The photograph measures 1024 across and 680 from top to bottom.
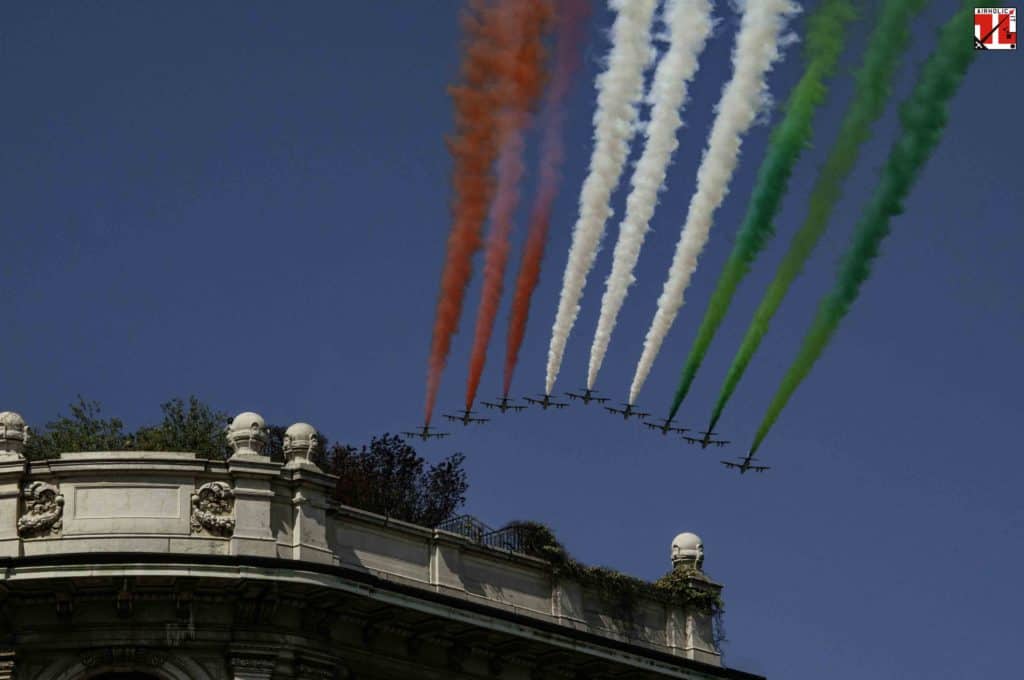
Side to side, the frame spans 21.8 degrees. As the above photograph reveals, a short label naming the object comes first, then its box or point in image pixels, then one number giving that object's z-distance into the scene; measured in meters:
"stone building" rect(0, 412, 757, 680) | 60.94
